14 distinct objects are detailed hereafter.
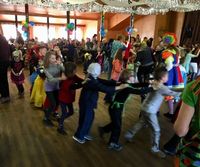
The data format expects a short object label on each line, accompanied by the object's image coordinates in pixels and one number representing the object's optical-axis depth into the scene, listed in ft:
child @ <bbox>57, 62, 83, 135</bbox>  8.08
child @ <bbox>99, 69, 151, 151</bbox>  7.14
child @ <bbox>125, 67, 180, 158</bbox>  6.91
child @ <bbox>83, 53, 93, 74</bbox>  22.38
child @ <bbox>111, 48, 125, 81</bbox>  12.14
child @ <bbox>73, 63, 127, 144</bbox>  7.20
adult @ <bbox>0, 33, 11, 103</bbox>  11.64
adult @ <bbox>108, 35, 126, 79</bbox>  15.62
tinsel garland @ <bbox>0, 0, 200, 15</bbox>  14.38
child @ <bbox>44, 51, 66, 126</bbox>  9.00
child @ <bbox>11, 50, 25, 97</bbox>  12.69
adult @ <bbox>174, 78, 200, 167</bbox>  3.02
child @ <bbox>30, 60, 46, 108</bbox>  11.46
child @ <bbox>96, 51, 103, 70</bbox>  22.32
